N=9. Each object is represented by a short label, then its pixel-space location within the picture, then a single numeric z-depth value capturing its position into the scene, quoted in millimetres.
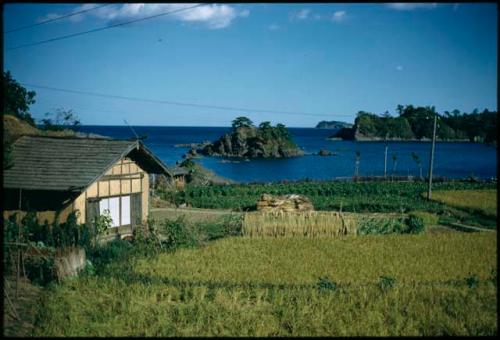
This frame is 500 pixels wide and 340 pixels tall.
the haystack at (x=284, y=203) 30109
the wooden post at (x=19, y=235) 12562
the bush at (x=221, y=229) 23044
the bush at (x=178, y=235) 19562
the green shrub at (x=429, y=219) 27481
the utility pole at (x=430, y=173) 38922
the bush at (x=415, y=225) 24297
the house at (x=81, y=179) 18703
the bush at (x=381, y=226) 24016
